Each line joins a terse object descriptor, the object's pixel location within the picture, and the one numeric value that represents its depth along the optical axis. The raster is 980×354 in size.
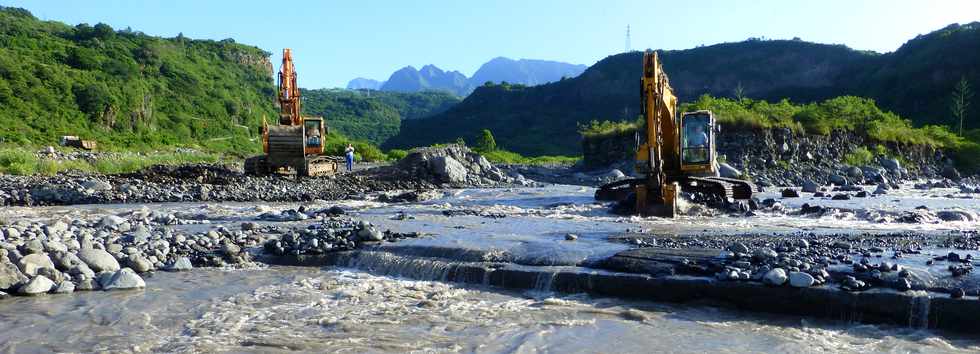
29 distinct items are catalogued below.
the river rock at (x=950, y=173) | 31.03
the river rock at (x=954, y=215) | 13.63
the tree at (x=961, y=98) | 49.97
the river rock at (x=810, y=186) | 23.12
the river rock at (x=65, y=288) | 7.98
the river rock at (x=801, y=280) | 6.91
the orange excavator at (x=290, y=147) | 25.88
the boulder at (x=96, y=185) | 19.33
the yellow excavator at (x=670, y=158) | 15.06
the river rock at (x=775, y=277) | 7.02
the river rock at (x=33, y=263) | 8.27
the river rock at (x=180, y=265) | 9.53
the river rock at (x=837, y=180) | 25.94
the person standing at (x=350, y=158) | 33.86
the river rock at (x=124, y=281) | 8.26
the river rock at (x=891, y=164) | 29.38
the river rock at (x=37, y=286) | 7.83
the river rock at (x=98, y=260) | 8.88
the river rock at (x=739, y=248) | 8.74
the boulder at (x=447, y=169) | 26.19
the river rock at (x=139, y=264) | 9.30
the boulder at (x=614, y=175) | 30.05
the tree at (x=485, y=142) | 63.63
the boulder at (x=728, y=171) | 25.69
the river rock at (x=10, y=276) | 7.87
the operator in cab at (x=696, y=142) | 16.77
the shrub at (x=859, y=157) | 29.22
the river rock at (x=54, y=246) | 9.18
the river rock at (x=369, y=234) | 11.02
